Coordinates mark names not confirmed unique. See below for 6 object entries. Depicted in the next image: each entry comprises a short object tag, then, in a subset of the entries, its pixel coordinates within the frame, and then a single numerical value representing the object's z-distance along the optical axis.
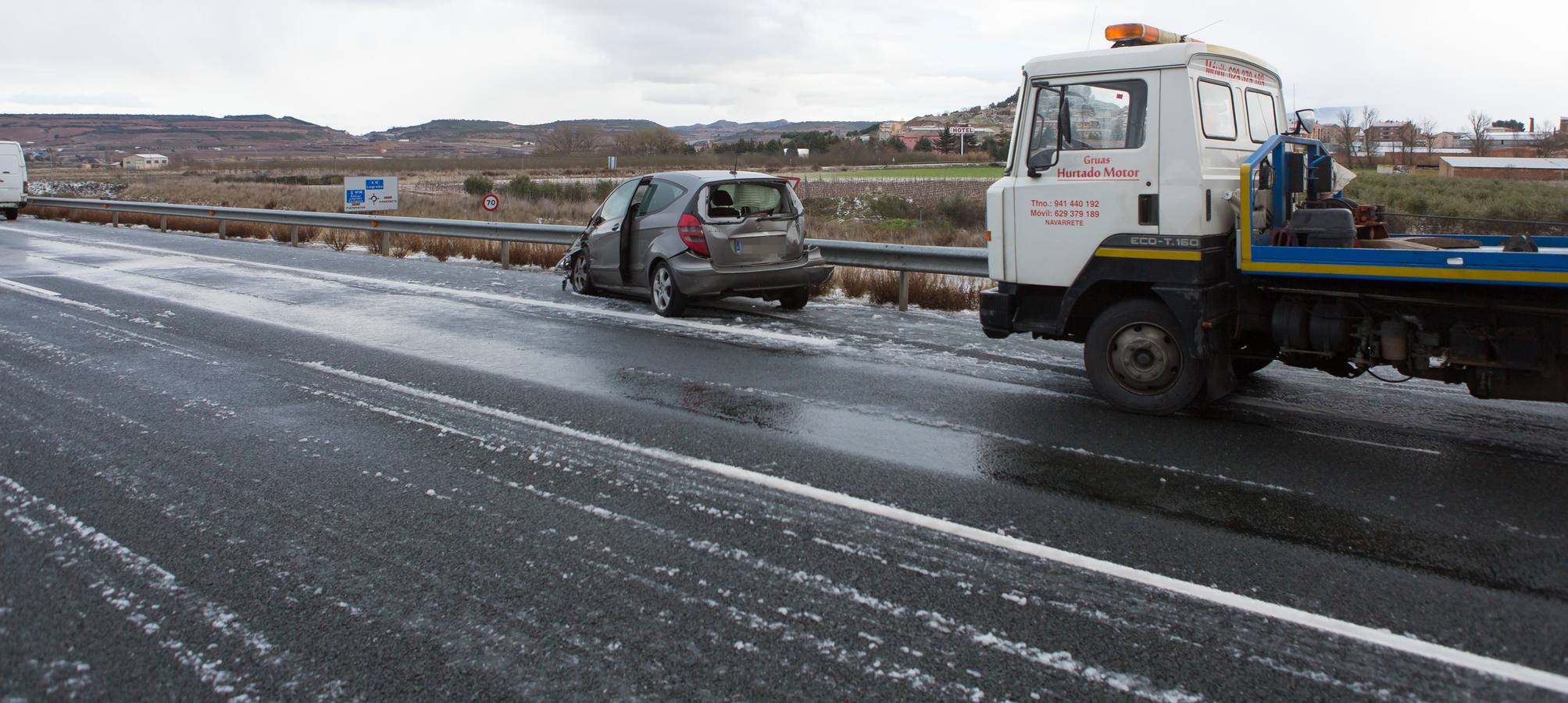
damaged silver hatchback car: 10.88
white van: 32.09
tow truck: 5.58
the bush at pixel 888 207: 48.22
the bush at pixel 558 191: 46.97
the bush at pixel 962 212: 45.61
